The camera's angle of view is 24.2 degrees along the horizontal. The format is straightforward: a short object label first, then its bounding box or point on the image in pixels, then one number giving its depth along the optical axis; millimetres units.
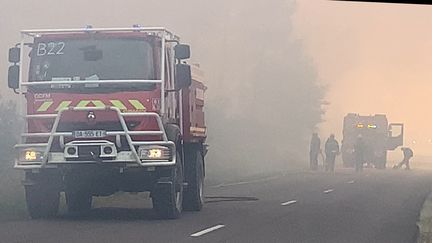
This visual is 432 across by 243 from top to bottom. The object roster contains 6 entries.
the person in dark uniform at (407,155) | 56031
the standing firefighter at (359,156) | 48322
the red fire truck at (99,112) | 15406
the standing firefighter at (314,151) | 47438
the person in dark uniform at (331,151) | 46250
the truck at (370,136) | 58969
